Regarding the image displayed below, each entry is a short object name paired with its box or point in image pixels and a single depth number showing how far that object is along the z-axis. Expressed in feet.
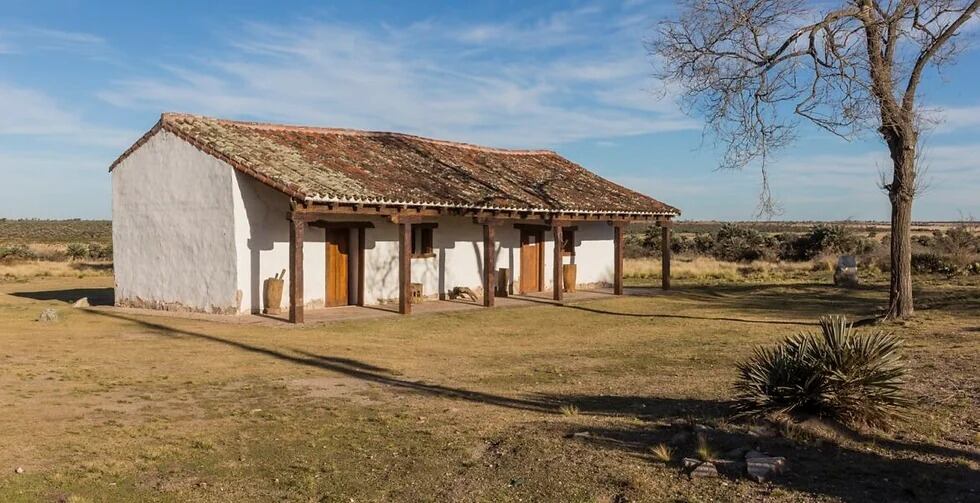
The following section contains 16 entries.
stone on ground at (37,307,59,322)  53.11
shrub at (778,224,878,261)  141.79
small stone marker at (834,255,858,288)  84.23
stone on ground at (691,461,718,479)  18.02
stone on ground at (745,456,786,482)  17.74
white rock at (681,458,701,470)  18.49
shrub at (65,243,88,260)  150.51
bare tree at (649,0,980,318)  46.24
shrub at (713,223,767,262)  144.46
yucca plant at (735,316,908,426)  21.70
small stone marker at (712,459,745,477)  18.17
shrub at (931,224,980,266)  96.12
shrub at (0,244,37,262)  137.69
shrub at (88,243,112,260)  151.97
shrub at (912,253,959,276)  93.85
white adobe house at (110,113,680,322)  55.26
